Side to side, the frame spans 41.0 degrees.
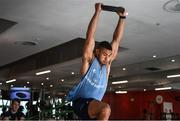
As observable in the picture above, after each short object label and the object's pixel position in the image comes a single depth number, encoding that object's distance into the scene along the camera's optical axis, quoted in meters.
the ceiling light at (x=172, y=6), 4.84
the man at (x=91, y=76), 2.01
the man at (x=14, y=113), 5.11
